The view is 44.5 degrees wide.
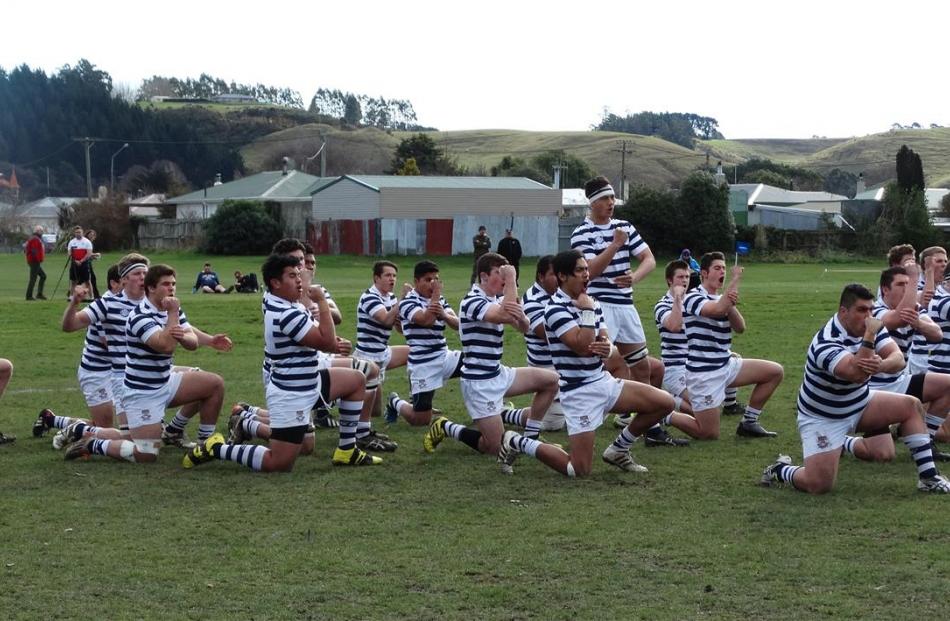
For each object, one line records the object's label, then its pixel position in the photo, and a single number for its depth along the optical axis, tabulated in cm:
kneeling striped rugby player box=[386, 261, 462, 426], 1212
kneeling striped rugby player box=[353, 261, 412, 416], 1303
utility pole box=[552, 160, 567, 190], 8255
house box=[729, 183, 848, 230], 7556
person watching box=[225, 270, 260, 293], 3409
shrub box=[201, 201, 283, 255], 6369
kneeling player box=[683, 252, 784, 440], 1170
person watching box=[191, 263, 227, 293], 3338
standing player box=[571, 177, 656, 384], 1162
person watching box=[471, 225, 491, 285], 3681
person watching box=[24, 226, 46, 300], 2916
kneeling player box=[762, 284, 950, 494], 891
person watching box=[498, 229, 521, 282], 3663
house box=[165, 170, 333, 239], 8500
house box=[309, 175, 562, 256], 5991
